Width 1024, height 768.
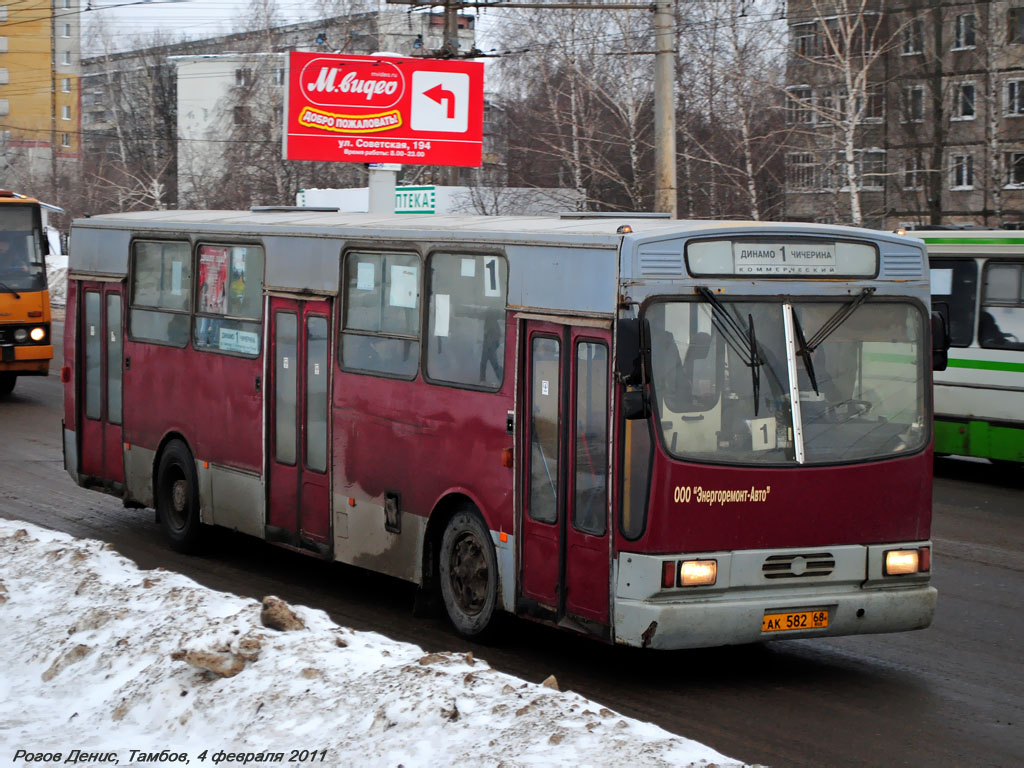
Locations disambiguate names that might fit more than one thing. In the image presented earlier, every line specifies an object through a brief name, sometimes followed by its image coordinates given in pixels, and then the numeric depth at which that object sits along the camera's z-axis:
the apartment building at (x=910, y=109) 30.59
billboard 26.88
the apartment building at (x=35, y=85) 96.25
